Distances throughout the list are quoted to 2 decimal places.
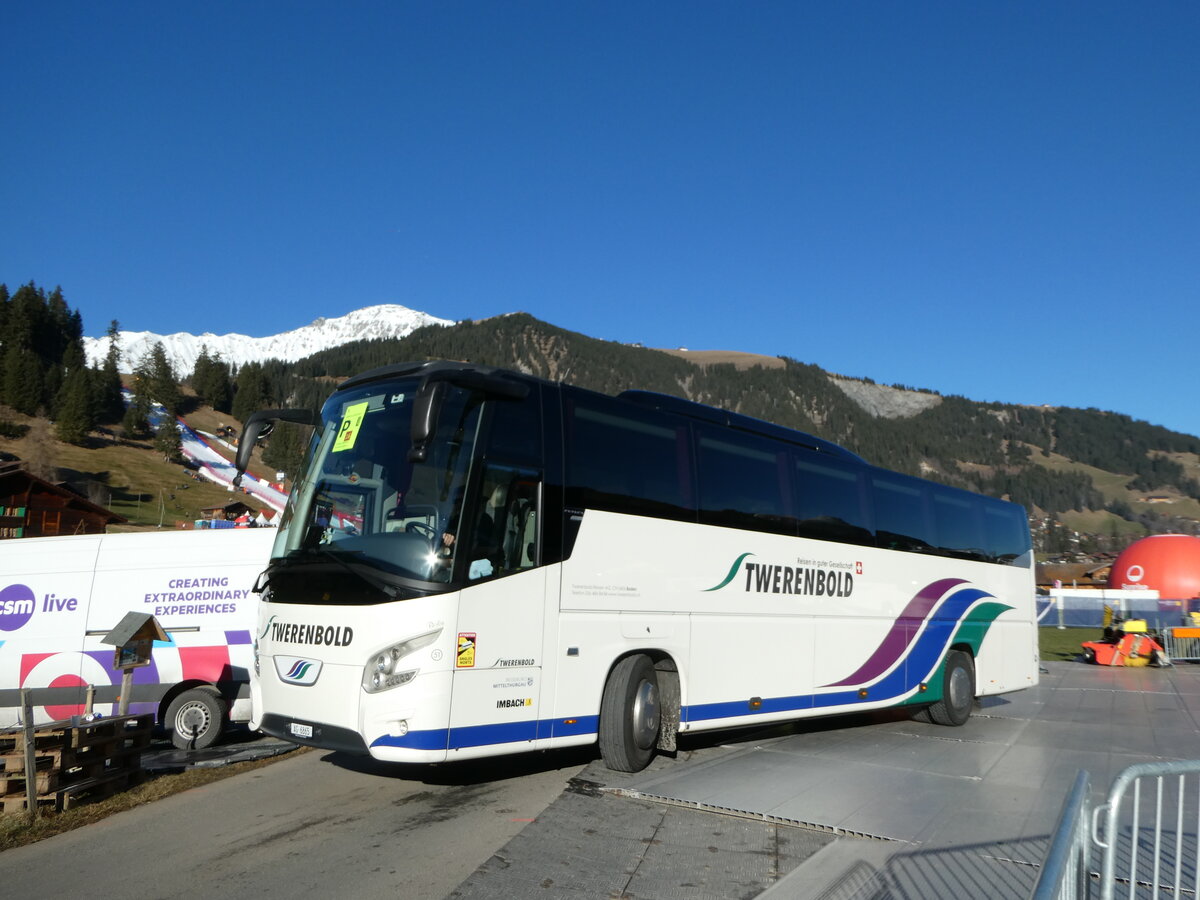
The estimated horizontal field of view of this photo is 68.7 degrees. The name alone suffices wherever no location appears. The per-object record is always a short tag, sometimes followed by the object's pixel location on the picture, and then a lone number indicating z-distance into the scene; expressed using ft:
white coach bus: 22.36
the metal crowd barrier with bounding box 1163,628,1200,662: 87.66
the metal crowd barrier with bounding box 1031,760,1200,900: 10.03
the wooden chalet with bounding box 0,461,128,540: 178.70
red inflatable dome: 131.03
